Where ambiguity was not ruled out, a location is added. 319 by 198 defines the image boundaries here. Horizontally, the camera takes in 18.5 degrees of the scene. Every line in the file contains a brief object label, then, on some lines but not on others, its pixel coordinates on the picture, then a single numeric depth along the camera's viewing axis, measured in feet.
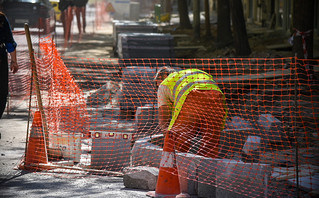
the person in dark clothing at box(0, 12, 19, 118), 45.65
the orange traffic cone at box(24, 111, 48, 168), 41.52
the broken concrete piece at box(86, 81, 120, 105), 68.74
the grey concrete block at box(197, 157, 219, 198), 34.20
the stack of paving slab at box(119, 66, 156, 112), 61.38
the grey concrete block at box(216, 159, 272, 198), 32.63
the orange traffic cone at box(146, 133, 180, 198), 34.47
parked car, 120.15
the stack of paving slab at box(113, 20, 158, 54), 104.70
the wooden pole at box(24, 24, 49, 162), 42.91
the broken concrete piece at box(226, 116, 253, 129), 47.73
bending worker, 37.19
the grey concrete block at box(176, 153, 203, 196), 34.55
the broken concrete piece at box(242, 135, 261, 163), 43.89
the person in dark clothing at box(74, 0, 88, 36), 159.74
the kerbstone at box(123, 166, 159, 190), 36.08
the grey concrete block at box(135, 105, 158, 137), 50.07
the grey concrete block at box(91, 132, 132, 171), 41.72
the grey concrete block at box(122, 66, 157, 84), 61.95
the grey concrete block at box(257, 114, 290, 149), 48.18
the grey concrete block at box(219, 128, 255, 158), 45.86
